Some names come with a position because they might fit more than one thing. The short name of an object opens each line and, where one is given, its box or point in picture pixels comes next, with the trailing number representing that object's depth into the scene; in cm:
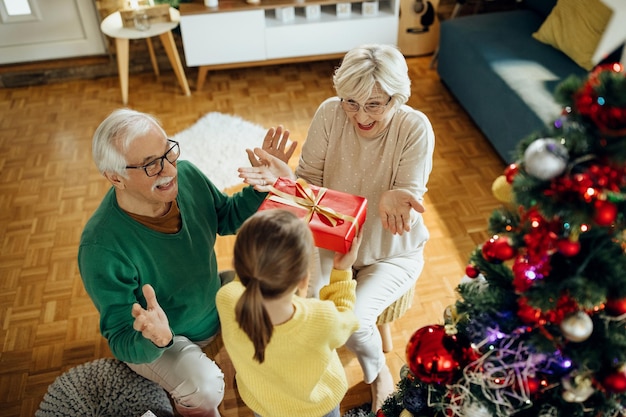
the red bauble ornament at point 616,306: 102
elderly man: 160
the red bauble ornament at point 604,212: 92
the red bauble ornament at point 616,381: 103
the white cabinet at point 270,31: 374
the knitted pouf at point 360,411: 205
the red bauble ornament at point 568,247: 98
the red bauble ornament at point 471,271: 123
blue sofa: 291
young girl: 117
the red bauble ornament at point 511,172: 106
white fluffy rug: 318
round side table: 360
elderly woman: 177
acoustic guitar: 409
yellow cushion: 292
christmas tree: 94
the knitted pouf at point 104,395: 193
